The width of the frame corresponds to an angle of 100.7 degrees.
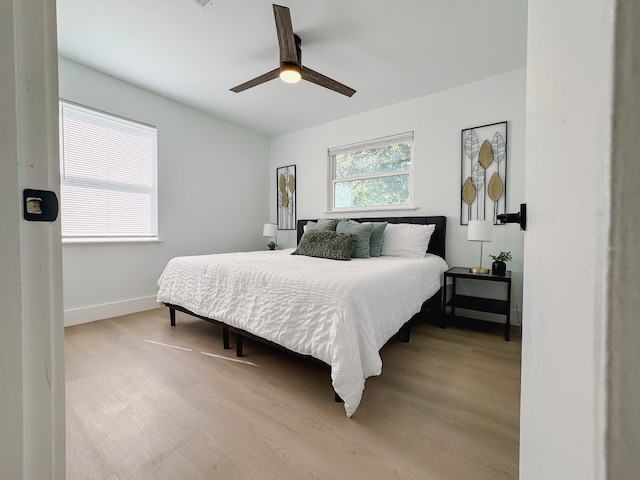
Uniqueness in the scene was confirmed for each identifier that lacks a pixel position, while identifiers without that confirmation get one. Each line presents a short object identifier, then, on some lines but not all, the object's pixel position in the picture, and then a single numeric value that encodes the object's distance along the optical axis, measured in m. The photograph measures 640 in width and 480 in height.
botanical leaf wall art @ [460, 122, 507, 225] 2.77
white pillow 2.88
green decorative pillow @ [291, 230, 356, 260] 2.54
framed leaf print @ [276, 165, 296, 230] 4.41
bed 1.40
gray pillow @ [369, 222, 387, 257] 2.92
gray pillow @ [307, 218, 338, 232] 3.21
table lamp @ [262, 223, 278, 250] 4.19
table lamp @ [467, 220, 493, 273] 2.51
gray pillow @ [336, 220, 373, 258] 2.74
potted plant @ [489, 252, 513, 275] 2.60
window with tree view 3.44
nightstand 2.37
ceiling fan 1.74
